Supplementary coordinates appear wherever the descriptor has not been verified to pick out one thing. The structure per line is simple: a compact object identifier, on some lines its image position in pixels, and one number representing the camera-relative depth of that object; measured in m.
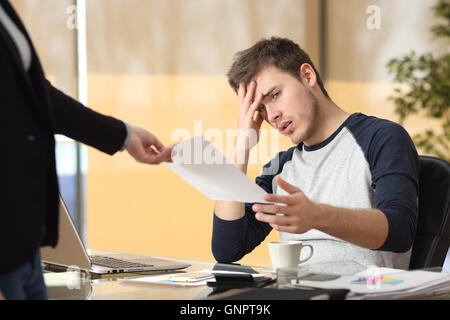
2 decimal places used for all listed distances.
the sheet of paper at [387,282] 2.23
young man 2.74
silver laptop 2.74
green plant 6.77
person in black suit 1.93
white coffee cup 2.59
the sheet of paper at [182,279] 2.55
